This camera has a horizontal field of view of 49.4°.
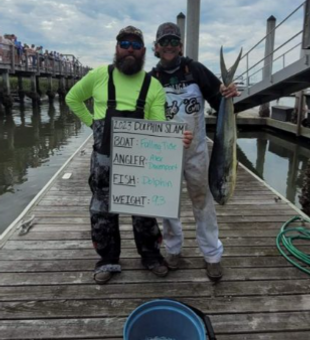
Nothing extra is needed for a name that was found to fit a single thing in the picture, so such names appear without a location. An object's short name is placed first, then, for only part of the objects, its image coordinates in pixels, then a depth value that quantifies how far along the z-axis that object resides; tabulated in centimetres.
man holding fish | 231
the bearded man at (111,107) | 224
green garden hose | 282
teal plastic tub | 180
